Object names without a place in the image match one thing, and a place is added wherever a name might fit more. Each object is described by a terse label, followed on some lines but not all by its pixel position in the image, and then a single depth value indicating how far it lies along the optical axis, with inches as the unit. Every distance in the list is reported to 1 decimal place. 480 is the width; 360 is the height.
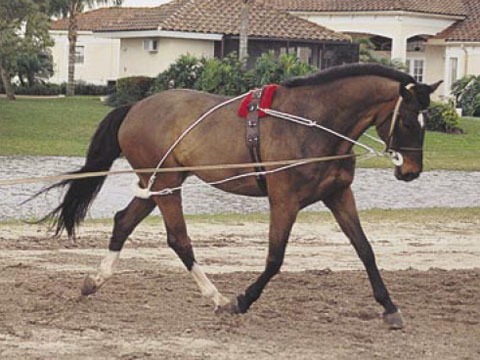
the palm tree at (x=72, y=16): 2010.3
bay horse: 352.2
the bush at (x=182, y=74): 1466.5
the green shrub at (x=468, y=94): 1653.5
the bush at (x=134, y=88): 1542.8
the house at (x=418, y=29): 1900.7
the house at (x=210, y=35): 1742.1
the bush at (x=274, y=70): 1384.1
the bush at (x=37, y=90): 2098.9
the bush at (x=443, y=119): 1402.6
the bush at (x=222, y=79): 1400.1
